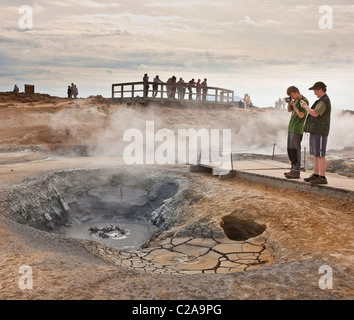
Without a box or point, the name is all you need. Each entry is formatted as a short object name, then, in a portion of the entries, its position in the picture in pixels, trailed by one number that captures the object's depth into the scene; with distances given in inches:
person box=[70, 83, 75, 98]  1093.4
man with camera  228.7
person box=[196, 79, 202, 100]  862.1
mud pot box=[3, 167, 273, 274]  177.3
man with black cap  202.7
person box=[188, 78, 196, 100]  851.4
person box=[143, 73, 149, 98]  804.7
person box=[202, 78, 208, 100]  878.6
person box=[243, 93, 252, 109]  1069.8
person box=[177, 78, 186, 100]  842.6
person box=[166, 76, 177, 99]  841.7
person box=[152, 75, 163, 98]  816.3
